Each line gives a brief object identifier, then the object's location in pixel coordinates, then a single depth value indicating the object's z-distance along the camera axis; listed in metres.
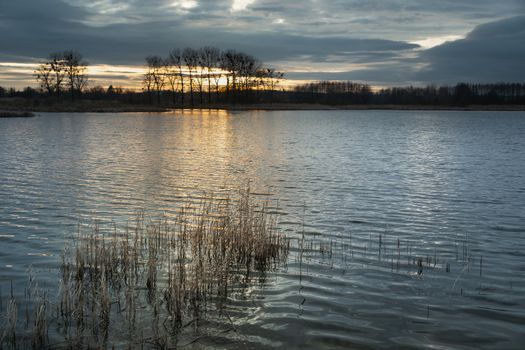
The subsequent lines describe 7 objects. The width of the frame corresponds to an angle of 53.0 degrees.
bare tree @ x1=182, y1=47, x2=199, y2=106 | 121.00
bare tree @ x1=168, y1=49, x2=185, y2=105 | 121.00
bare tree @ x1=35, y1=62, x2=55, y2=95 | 107.16
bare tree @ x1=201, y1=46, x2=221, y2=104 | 121.00
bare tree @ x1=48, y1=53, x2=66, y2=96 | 107.62
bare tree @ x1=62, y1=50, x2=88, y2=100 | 108.56
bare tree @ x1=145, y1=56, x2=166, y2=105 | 120.06
